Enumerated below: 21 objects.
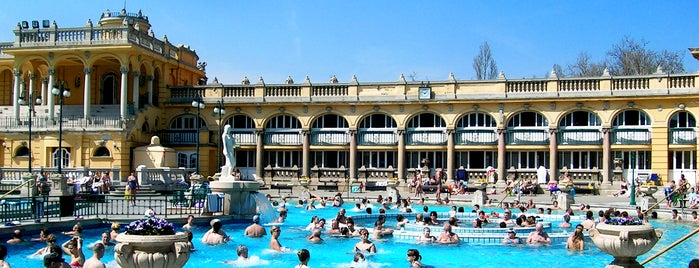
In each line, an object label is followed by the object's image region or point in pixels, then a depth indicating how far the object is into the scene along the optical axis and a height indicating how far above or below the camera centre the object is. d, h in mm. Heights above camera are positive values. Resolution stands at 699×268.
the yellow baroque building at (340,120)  41719 +2016
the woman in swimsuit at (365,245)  19188 -2281
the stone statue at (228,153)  25748 +34
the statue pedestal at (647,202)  29984 -1836
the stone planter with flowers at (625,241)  12648 -1422
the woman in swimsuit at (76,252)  15047 -2010
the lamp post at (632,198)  31922 -1780
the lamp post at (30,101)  44781 +3207
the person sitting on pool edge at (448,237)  21453 -2311
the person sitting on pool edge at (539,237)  21375 -2303
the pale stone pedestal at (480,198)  35094 -1974
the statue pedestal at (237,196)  25344 -1414
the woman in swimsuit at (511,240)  21531 -2391
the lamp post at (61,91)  32475 +2689
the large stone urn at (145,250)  10688 -1360
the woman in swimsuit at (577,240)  20578 -2292
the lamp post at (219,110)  40594 +2333
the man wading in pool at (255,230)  22531 -2259
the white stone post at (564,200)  32156 -1901
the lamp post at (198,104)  38259 +2525
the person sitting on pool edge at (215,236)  20656 -2225
